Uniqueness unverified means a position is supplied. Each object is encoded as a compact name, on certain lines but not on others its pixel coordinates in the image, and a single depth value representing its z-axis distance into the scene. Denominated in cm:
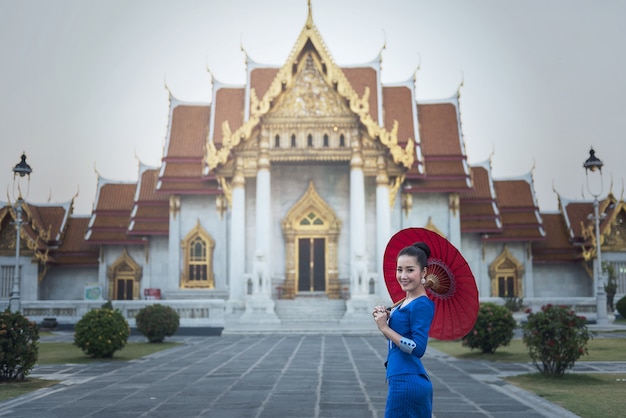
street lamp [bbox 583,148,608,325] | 2408
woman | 437
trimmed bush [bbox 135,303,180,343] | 2058
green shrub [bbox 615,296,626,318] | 2908
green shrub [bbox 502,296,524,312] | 2643
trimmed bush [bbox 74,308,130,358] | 1574
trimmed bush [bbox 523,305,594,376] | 1173
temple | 2781
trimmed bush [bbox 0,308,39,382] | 1154
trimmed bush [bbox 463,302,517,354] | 1595
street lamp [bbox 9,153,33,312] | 2245
